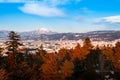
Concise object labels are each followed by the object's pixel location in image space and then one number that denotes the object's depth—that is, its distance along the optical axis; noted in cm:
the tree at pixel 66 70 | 7444
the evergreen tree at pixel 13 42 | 4752
